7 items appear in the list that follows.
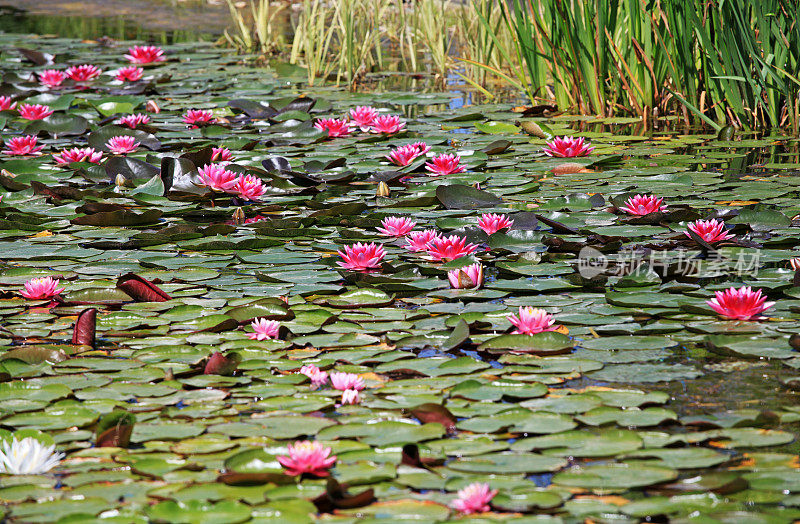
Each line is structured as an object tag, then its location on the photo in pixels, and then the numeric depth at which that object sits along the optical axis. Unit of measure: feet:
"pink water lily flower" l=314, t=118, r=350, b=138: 32.55
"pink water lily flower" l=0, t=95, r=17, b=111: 38.27
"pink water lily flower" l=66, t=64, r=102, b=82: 45.34
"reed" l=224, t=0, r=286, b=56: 56.44
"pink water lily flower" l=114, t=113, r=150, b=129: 33.55
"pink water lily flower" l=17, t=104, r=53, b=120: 35.14
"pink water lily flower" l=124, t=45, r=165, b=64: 51.31
